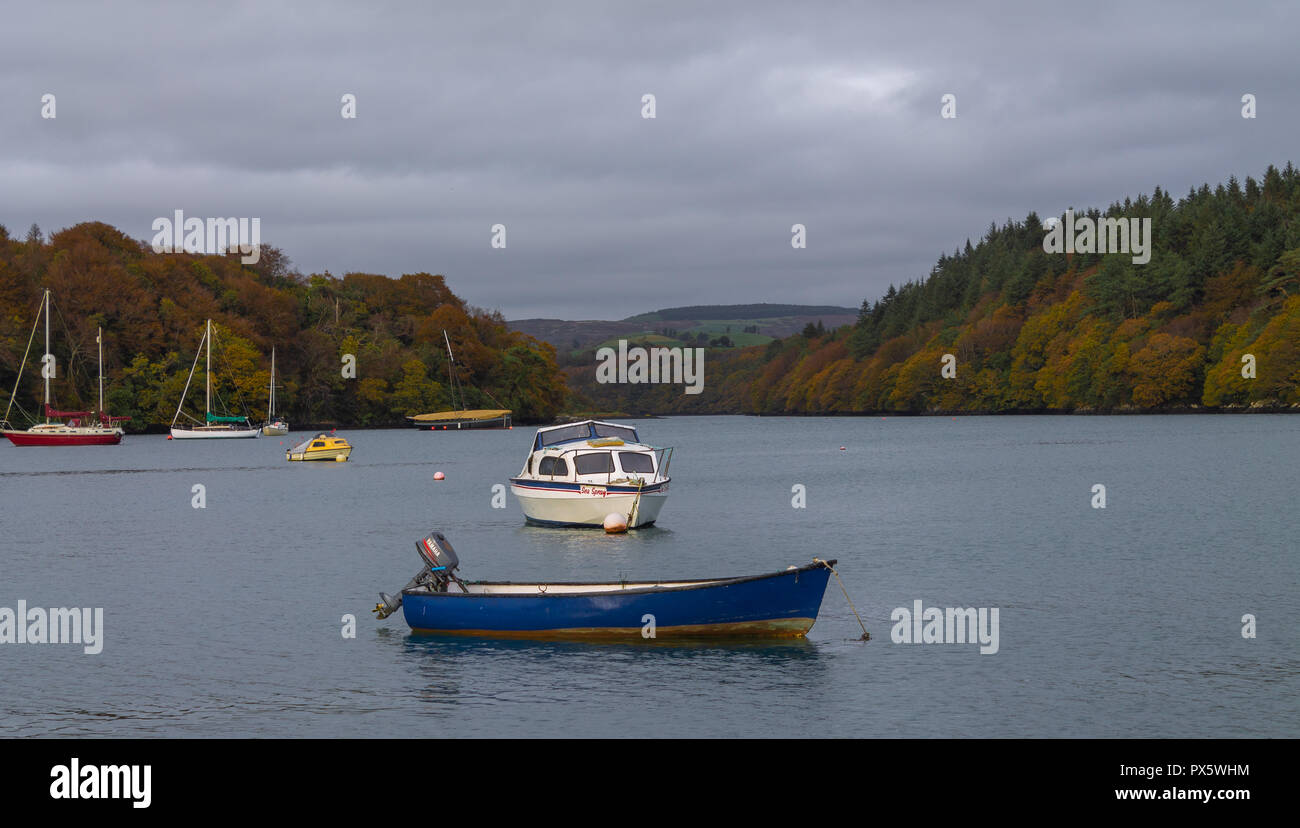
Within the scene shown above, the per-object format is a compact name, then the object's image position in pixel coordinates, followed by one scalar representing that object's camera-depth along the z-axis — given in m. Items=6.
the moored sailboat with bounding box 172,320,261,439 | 166.88
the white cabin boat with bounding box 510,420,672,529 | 52.00
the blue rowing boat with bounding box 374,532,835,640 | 27.88
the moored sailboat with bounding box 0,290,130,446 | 143.75
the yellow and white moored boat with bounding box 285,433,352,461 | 122.75
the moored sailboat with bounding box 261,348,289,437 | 180.25
